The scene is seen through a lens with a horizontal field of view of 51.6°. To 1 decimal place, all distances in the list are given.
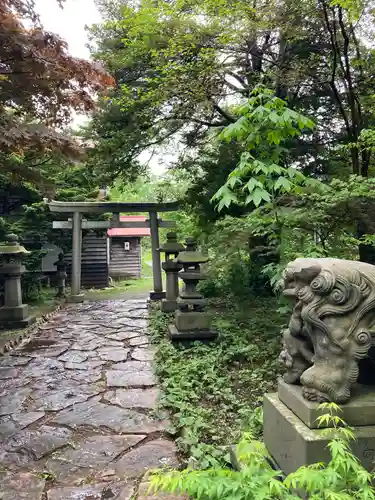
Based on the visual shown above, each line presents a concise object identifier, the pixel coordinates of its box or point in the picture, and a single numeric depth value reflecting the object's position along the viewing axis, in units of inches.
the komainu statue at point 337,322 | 82.0
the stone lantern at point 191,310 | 257.6
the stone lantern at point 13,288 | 328.8
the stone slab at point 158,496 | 103.5
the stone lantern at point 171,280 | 363.2
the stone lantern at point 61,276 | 514.3
